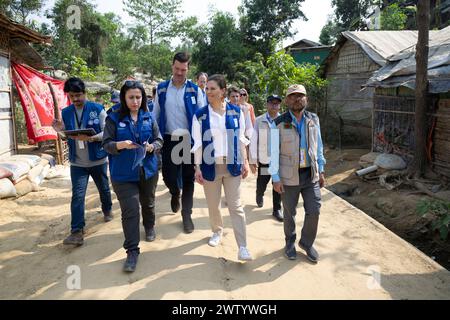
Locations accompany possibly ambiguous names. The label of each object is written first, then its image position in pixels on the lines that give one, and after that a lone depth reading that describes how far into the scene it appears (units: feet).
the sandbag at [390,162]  27.22
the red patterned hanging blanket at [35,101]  25.63
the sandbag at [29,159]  22.67
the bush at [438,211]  13.76
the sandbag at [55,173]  25.13
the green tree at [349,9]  94.48
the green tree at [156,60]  93.04
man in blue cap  13.14
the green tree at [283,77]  40.11
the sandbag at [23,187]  20.48
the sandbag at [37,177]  21.87
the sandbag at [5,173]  19.50
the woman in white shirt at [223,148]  11.25
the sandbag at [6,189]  19.01
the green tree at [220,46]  75.97
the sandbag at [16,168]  20.32
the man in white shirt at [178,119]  13.38
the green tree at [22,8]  58.54
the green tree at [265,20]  78.07
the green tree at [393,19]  60.39
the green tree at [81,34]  61.05
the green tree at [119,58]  91.20
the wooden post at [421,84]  23.58
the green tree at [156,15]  93.71
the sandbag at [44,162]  24.71
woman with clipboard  10.94
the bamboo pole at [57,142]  27.87
